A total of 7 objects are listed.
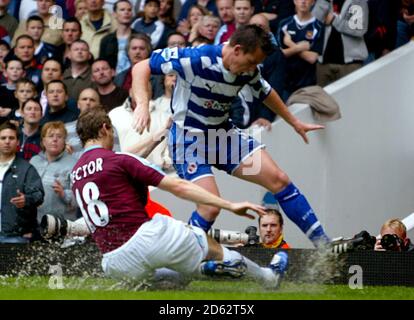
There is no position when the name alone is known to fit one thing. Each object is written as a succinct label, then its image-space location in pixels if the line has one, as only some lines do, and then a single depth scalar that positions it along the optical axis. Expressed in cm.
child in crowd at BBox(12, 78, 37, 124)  1575
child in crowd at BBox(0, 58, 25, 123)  1594
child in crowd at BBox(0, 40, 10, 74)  1689
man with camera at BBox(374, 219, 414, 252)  1205
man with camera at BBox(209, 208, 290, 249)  1242
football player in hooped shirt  1081
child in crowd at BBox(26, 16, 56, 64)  1678
